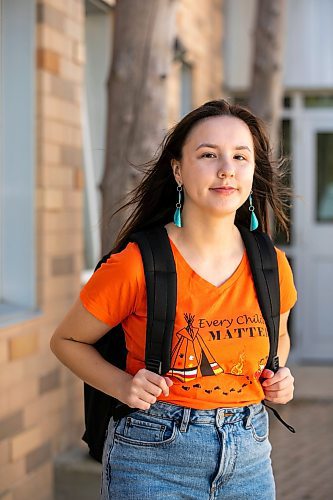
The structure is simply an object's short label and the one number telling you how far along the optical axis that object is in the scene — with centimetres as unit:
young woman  258
